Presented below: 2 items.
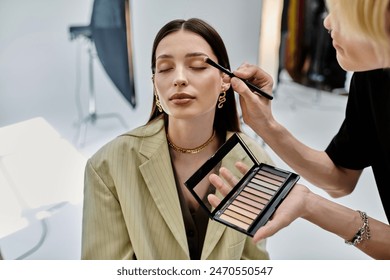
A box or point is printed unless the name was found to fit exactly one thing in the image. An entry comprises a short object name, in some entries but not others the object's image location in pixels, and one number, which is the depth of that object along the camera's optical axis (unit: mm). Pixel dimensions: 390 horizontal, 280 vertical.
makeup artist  791
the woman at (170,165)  953
